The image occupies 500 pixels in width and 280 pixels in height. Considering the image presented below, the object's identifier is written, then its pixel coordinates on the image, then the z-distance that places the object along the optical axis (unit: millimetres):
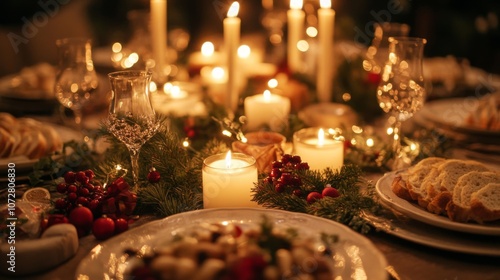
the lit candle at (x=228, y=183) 1201
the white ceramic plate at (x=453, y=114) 1737
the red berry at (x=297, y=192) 1250
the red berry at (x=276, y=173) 1264
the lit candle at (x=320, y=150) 1383
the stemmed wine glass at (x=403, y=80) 1471
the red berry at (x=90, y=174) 1257
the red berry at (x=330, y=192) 1213
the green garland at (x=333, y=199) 1155
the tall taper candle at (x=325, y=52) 1929
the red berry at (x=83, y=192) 1205
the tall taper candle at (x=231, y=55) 1822
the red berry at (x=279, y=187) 1230
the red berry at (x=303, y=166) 1286
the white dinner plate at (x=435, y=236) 1038
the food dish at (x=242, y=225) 923
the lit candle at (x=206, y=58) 2506
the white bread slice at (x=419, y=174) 1173
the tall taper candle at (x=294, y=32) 2253
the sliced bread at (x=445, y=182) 1111
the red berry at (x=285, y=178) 1238
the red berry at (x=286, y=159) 1289
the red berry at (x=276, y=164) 1276
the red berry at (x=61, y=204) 1166
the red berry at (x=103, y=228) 1104
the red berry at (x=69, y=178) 1229
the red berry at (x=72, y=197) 1181
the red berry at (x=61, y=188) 1207
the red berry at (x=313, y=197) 1215
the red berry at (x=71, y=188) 1195
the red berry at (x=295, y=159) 1295
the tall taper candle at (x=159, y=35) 2131
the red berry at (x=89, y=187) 1226
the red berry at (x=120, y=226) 1131
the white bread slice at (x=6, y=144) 1460
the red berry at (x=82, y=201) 1183
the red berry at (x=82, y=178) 1225
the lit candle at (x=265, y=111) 1759
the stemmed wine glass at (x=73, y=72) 1695
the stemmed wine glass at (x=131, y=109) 1249
